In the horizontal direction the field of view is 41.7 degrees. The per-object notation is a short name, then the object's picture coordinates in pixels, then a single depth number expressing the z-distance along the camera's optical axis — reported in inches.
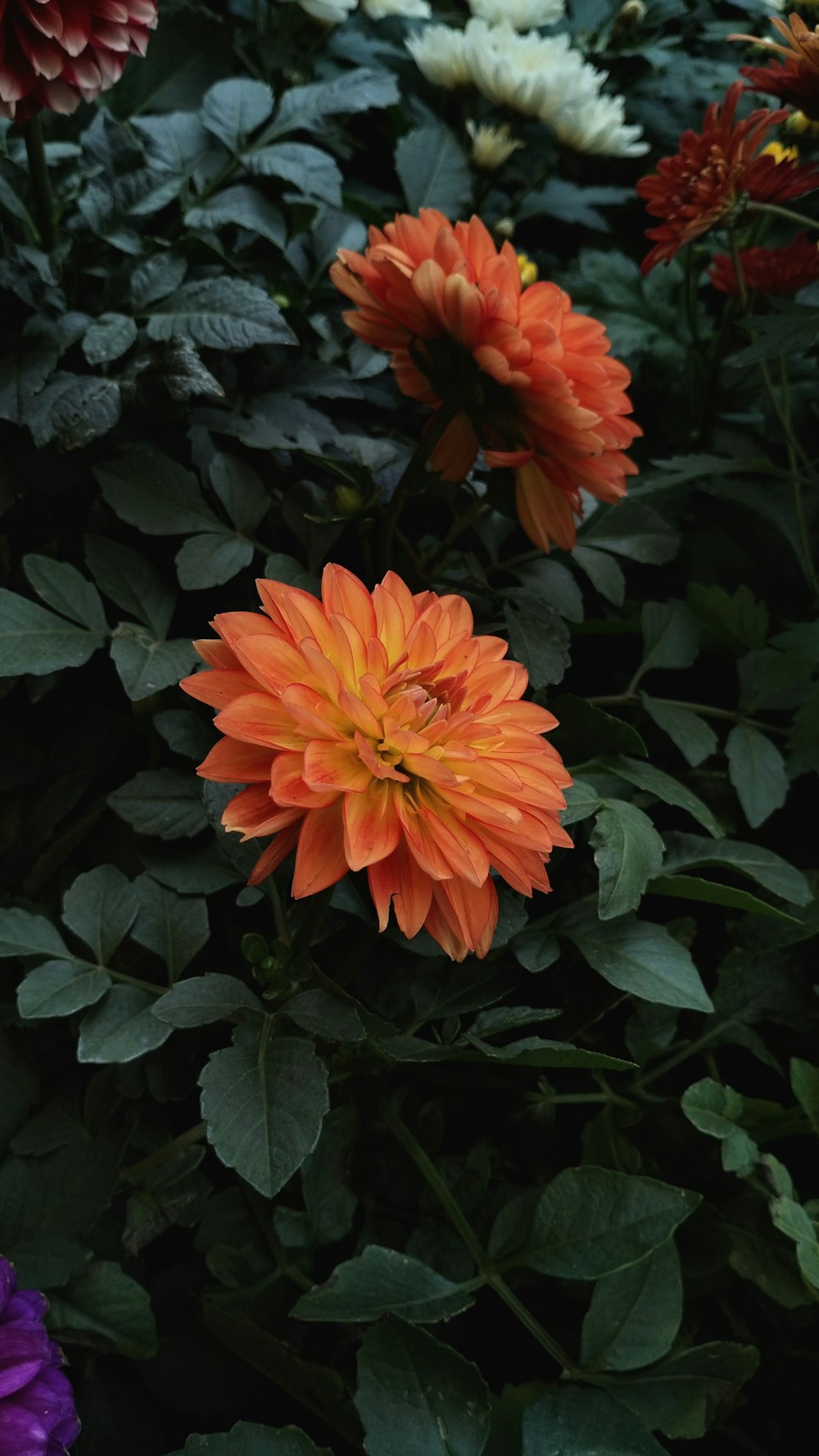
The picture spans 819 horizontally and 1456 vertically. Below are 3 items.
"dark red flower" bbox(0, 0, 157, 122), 23.5
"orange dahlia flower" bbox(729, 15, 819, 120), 26.0
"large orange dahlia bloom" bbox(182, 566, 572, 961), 17.2
